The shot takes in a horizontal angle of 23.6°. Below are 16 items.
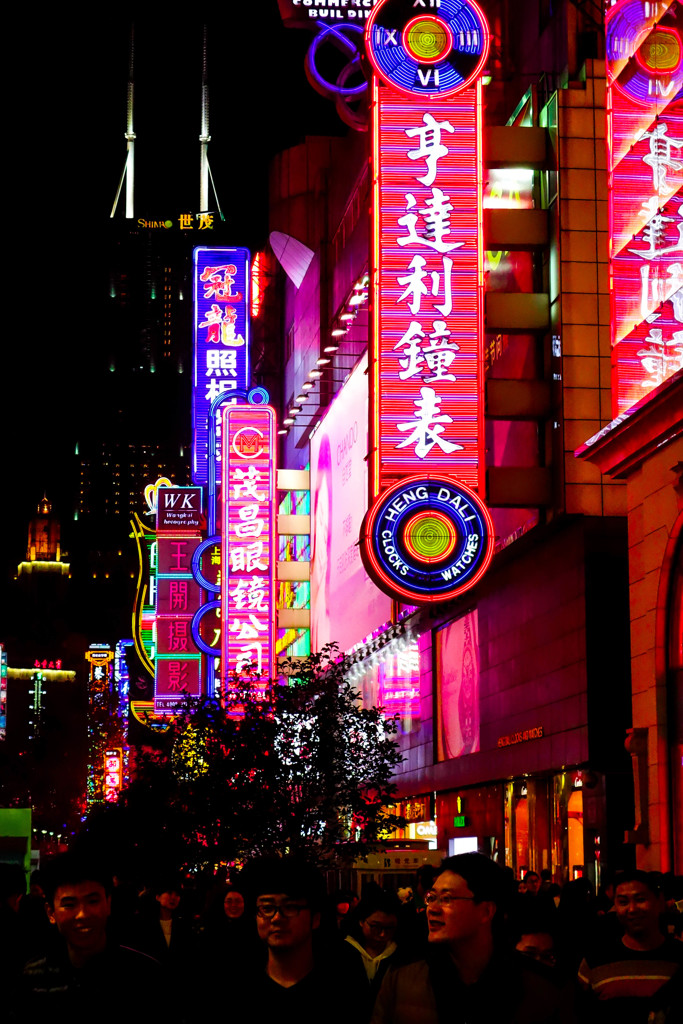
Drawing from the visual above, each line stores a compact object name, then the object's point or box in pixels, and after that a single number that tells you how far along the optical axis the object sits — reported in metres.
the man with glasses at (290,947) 5.24
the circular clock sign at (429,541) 25.61
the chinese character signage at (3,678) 95.71
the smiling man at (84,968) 5.25
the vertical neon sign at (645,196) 21.20
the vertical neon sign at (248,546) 44.53
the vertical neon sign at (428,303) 25.80
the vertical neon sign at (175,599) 57.66
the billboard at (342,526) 43.03
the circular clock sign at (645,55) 21.36
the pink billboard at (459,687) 33.12
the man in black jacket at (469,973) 4.96
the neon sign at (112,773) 102.56
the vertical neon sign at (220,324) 57.12
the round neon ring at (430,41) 27.09
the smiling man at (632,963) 6.52
